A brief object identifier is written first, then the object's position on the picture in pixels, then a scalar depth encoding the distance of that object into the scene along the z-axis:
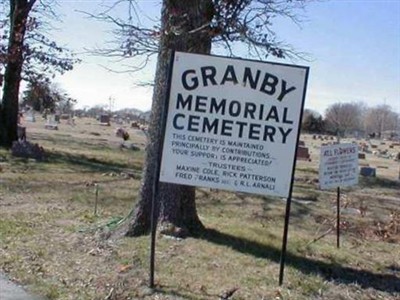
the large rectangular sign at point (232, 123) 5.49
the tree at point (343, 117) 93.56
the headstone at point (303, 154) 35.56
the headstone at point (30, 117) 59.37
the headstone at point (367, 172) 26.52
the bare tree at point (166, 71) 6.99
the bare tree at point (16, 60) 21.02
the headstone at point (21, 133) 23.43
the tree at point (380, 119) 141.50
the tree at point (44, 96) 22.58
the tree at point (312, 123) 86.03
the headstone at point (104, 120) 70.75
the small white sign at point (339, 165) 8.37
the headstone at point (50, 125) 46.59
